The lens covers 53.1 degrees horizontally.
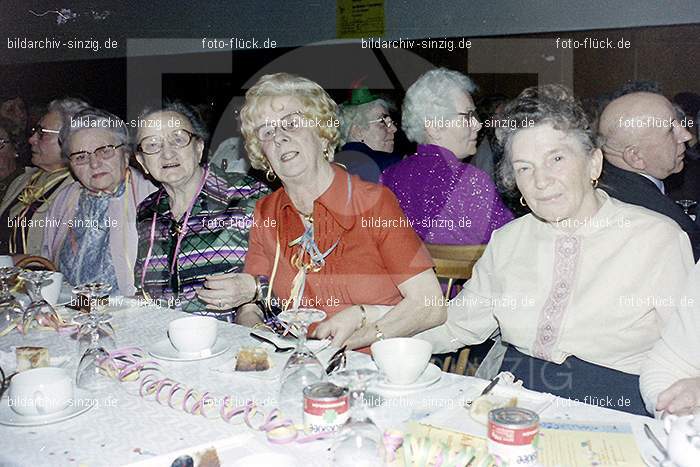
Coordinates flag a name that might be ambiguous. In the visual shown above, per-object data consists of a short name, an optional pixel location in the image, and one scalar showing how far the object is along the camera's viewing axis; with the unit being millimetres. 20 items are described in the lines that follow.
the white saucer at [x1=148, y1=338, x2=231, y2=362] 1806
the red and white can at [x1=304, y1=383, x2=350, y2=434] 1286
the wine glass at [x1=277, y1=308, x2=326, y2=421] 1462
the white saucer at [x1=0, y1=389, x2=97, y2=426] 1431
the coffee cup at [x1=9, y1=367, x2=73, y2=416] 1452
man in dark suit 2918
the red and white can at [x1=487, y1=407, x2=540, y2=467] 1133
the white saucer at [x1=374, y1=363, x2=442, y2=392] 1538
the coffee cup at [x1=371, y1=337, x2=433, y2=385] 1547
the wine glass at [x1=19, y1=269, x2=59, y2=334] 2047
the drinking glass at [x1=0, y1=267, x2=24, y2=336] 2117
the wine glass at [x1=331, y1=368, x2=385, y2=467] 1136
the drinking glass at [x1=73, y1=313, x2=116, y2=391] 1641
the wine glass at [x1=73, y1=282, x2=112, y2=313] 1843
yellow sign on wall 4352
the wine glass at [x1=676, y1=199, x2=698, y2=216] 3283
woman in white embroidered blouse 1874
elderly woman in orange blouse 2271
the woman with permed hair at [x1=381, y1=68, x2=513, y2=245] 3109
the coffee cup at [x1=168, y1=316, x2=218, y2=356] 1834
